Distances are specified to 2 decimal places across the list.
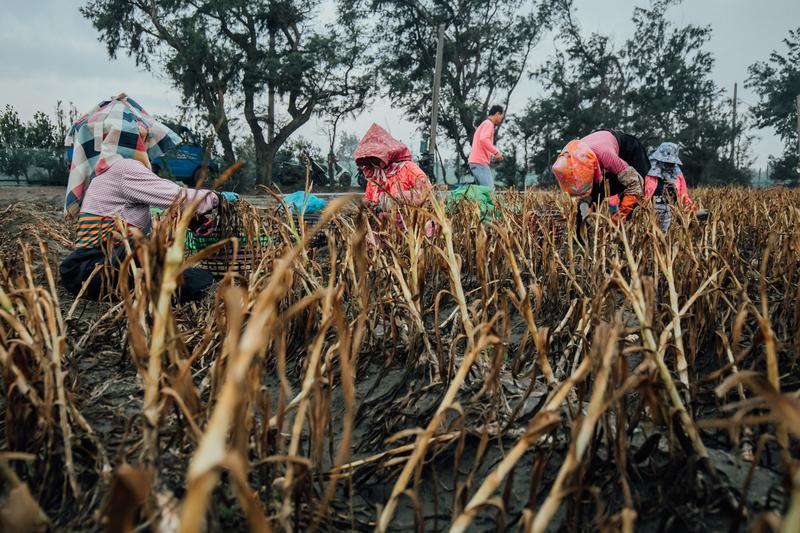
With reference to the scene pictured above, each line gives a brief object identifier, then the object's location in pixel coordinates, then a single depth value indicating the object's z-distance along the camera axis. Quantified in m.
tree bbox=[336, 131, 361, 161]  55.20
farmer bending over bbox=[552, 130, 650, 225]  2.73
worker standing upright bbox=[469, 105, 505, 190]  6.34
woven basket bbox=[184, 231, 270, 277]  2.70
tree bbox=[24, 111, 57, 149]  17.81
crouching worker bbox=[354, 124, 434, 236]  3.48
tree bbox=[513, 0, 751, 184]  21.95
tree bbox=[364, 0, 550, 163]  20.11
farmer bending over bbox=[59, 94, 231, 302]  2.35
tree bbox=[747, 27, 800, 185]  25.06
